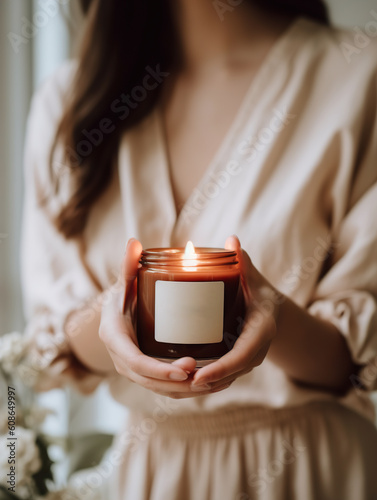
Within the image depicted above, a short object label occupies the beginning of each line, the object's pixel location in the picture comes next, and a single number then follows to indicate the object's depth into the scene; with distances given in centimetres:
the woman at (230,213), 62
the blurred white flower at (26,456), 69
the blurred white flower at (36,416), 77
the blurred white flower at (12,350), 70
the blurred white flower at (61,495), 74
